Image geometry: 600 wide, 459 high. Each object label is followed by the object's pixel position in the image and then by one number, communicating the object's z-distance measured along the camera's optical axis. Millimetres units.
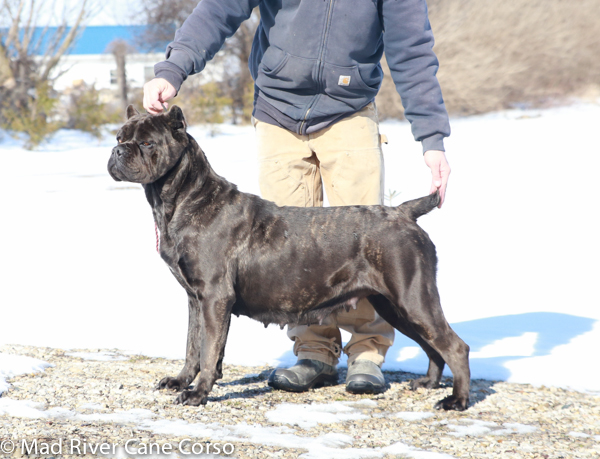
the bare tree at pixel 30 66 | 19781
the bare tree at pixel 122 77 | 24594
